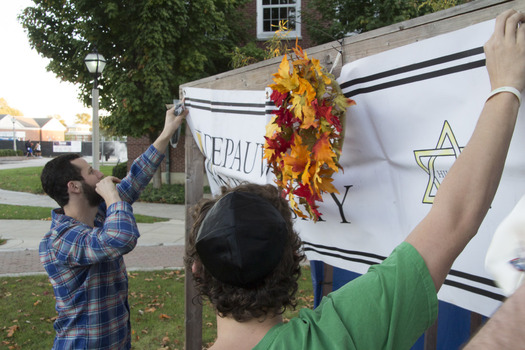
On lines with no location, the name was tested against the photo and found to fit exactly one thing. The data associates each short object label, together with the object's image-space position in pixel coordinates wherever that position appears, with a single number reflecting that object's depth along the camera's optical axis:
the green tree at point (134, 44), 12.51
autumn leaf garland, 1.80
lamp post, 8.86
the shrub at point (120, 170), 17.09
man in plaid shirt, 2.25
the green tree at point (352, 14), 10.44
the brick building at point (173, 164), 17.02
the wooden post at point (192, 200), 3.21
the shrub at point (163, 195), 13.93
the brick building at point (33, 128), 71.56
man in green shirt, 1.05
